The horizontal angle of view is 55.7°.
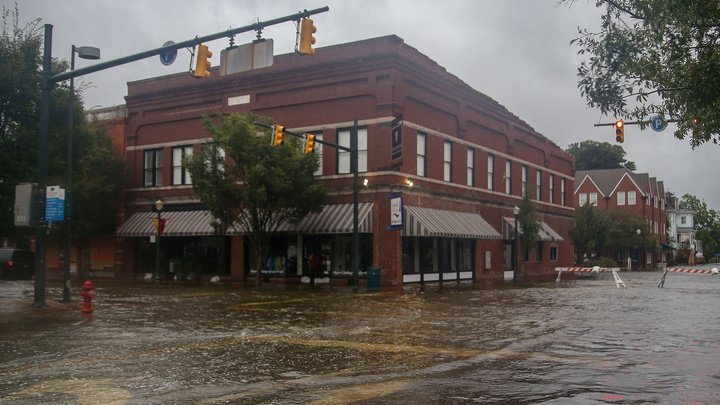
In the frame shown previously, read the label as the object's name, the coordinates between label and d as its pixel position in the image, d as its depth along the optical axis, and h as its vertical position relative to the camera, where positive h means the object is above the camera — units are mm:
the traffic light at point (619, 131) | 20797 +3588
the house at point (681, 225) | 116562 +3895
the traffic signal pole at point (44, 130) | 17672 +3070
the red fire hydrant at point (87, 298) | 18172 -1493
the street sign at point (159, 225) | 34406 +902
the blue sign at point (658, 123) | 15148 +2898
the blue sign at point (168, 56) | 16875 +4644
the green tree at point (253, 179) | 29344 +2830
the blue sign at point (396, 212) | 28750 +1380
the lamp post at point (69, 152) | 19391 +2775
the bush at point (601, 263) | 66062 -1591
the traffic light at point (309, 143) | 26109 +3906
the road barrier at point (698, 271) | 31506 -1100
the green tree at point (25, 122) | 19984 +3806
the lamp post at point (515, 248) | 36312 -149
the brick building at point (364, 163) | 31688 +4324
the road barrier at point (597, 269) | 33119 -1280
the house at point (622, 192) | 87000 +7055
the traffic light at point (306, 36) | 15328 +4698
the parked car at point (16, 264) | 36209 -1197
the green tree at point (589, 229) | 60531 +1614
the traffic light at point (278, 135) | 24906 +3969
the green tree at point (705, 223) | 133500 +5004
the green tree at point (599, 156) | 110500 +14817
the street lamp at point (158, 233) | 34438 +497
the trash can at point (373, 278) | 28169 -1382
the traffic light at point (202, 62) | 16531 +4419
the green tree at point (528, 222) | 40469 +1432
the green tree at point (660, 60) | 11891 +3582
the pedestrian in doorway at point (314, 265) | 33156 -1013
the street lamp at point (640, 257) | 79275 -1200
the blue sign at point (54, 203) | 18641 +1066
